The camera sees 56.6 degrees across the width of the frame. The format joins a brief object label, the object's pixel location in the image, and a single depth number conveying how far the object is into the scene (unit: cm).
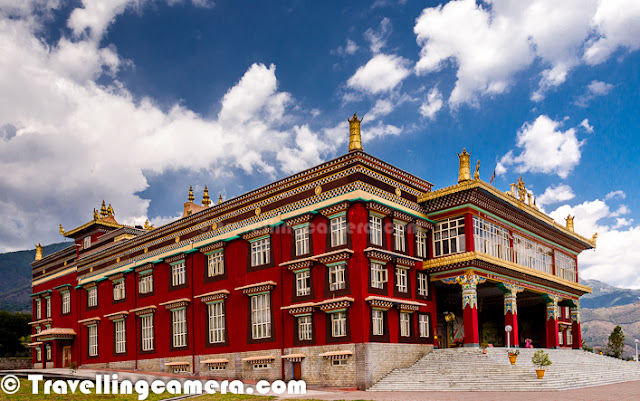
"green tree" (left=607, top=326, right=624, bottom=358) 5688
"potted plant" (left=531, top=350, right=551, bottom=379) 2648
